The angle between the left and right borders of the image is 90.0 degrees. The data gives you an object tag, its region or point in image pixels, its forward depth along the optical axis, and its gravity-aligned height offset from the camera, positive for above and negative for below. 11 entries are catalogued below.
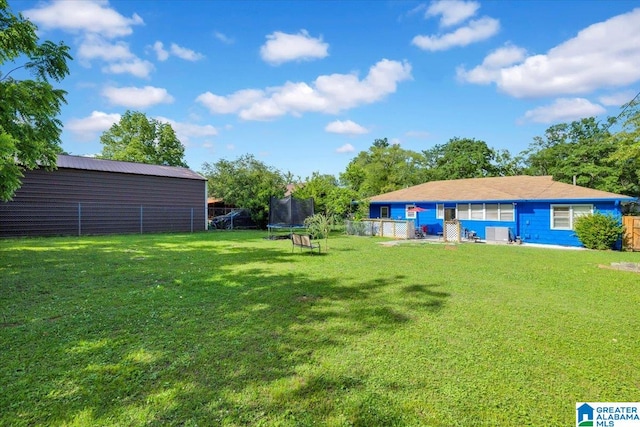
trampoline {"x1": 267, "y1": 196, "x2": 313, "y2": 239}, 16.17 +0.20
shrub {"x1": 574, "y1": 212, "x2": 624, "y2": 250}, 12.42 -0.72
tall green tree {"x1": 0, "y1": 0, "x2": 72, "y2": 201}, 6.91 +2.86
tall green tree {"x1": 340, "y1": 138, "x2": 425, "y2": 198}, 38.03 +6.06
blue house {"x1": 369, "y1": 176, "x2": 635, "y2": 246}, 14.17 +0.40
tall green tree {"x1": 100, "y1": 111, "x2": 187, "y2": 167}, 35.47 +9.13
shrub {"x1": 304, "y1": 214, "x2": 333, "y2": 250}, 11.99 -0.32
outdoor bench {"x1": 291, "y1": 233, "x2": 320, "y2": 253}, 10.02 -0.79
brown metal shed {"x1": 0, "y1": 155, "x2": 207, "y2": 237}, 15.67 +1.06
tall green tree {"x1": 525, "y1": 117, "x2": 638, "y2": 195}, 26.58 +5.33
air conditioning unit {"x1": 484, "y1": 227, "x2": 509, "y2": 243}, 15.24 -0.97
